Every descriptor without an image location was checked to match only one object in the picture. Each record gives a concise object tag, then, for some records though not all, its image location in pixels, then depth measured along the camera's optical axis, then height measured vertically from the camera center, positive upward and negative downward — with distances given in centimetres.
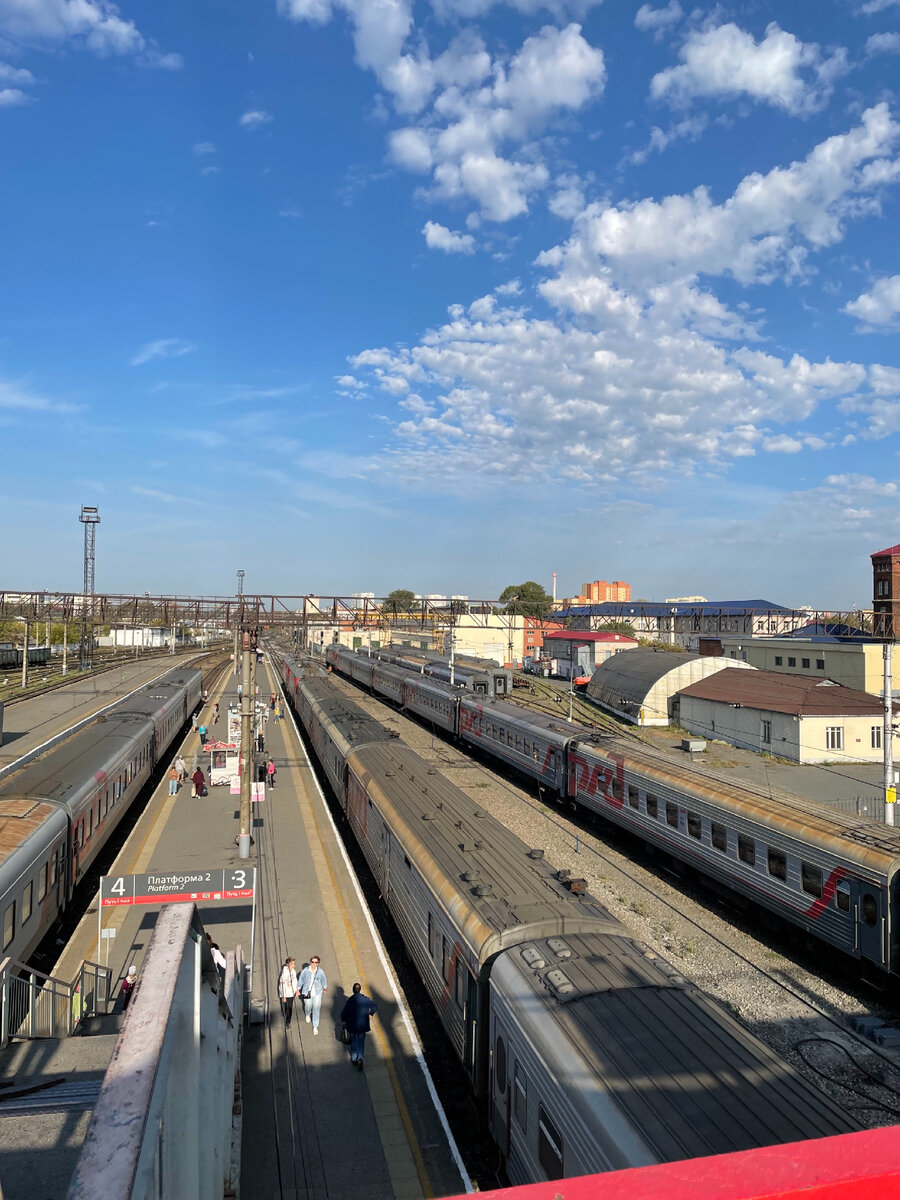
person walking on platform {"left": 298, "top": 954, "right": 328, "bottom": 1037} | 1130 -590
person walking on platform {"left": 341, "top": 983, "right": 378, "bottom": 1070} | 1023 -575
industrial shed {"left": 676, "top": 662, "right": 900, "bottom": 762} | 3372 -481
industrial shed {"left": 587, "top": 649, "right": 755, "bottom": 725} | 4512 -409
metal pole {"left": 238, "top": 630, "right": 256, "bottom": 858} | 1869 -406
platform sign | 1253 -488
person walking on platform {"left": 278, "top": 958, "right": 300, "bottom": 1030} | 1157 -600
